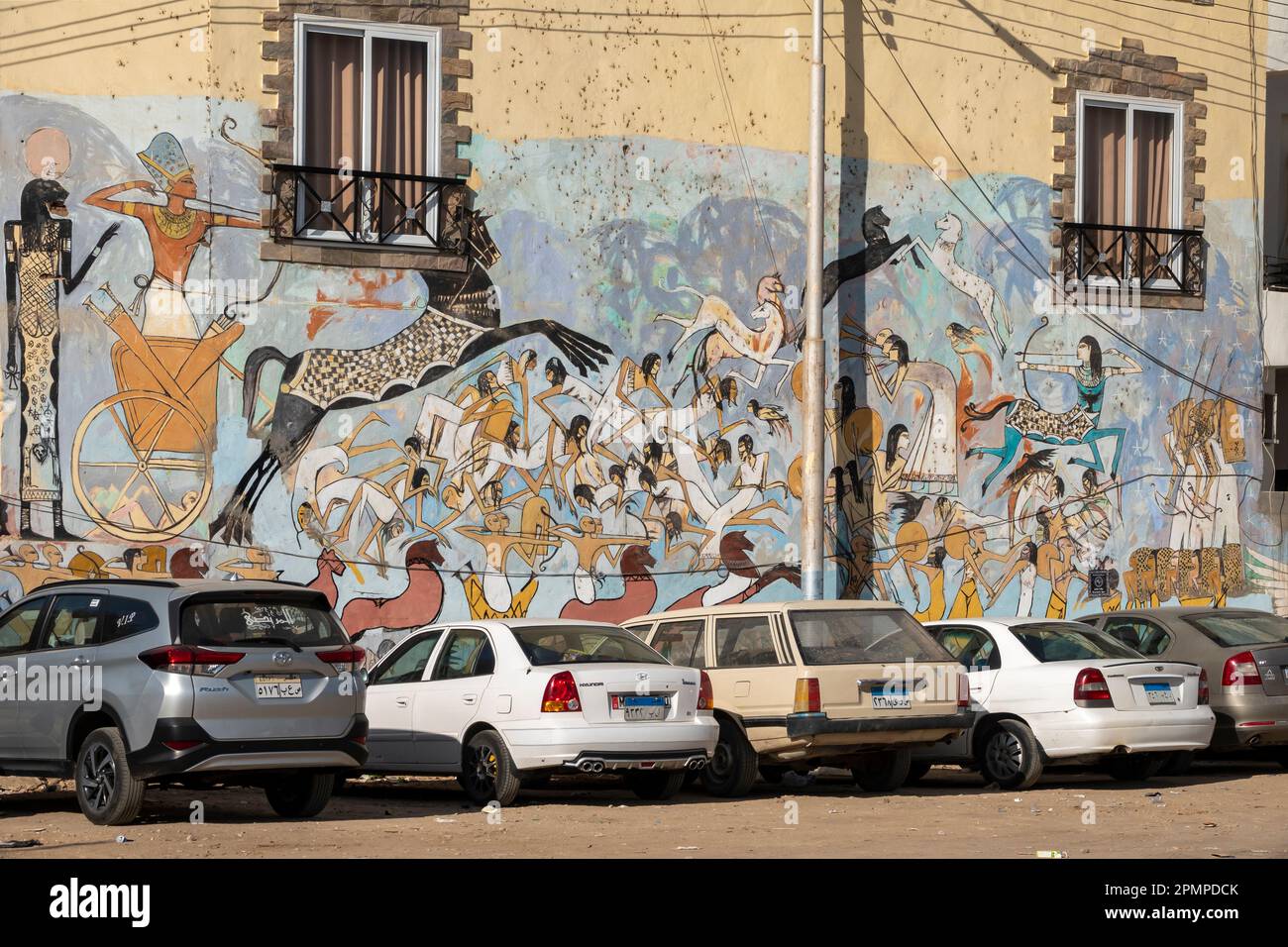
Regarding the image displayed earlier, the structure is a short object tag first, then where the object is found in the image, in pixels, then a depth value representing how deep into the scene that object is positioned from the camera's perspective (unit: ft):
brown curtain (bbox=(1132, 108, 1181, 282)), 80.84
